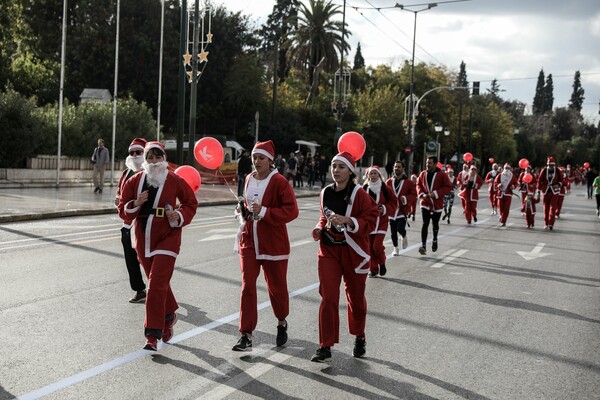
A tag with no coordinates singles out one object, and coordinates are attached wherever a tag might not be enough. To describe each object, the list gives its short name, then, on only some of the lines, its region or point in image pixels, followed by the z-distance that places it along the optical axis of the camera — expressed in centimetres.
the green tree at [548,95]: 17125
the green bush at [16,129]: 2569
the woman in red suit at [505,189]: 2119
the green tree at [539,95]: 17188
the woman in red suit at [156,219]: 600
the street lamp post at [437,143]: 5412
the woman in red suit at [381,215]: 1059
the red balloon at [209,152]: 696
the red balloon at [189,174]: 686
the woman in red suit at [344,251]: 600
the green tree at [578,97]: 17325
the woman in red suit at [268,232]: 627
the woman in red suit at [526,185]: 2170
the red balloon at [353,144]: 721
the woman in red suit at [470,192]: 2162
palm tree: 6100
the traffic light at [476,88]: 4022
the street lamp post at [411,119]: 4952
